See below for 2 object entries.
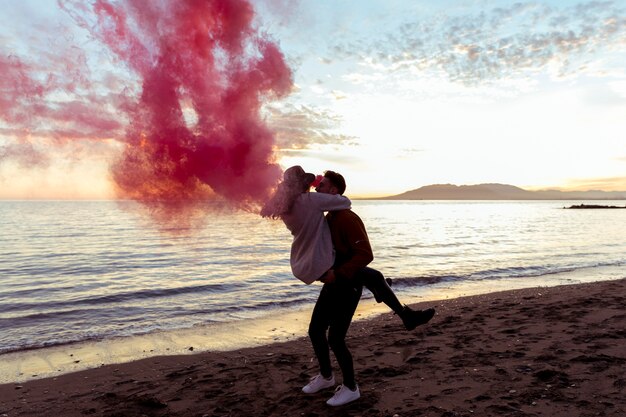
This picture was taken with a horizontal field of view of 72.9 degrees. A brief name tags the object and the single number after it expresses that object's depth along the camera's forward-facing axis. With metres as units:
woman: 4.19
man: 4.28
